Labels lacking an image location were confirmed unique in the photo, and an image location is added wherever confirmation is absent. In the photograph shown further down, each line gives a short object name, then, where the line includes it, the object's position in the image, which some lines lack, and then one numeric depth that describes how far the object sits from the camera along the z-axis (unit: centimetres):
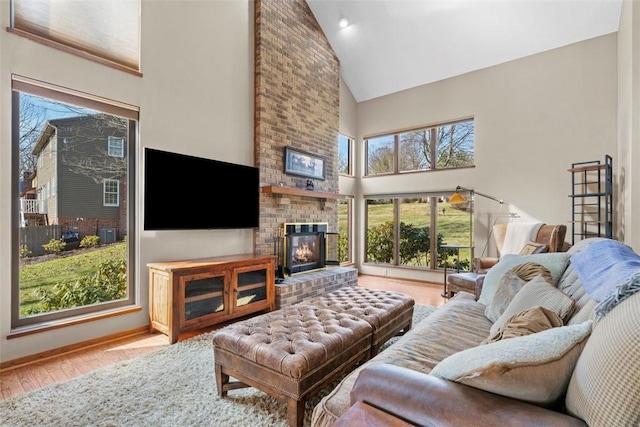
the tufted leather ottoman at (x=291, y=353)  160
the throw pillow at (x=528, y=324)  118
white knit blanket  411
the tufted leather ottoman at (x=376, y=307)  227
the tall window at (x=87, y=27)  254
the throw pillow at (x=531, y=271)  202
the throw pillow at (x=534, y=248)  359
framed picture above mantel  474
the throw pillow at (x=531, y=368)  83
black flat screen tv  319
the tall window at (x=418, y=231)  542
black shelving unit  391
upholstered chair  378
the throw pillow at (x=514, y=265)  208
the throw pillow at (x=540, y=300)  148
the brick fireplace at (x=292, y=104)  438
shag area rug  174
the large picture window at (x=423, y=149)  545
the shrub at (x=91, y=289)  270
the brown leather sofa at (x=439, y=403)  79
